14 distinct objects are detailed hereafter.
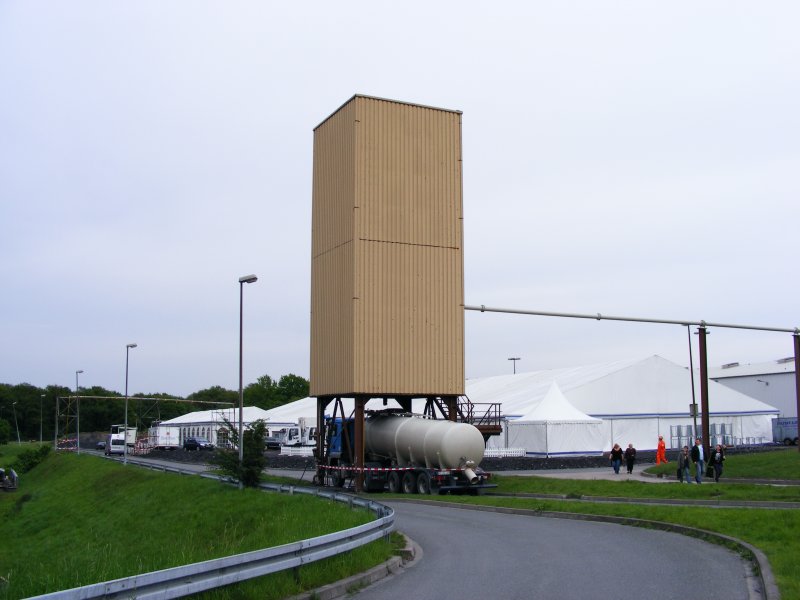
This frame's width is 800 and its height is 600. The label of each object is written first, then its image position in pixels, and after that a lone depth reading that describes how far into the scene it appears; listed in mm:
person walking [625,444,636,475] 41812
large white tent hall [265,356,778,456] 57562
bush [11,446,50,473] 77312
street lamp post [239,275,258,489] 31391
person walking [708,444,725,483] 33906
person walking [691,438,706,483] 33938
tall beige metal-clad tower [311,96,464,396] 37219
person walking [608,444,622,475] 42591
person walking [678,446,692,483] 34500
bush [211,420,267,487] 31406
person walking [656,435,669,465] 45612
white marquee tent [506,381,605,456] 56688
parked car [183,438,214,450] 89000
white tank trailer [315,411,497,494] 34125
